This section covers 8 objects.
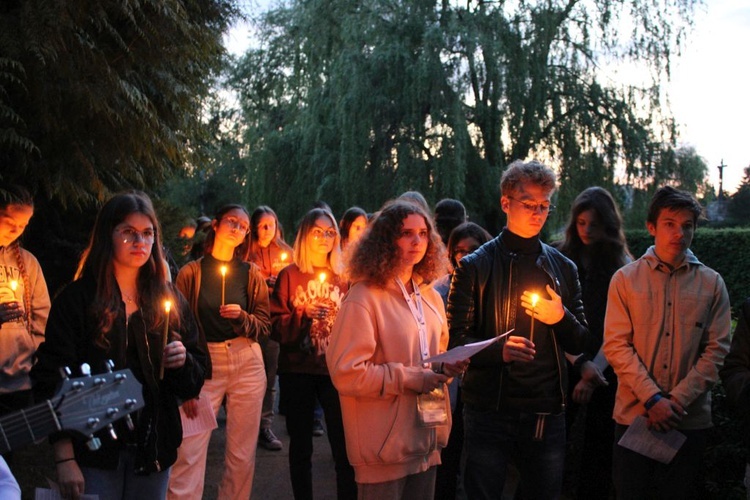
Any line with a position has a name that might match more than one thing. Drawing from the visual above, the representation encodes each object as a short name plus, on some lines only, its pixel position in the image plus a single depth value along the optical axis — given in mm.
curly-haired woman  3104
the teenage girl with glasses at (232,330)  4543
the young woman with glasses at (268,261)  6746
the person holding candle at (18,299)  4289
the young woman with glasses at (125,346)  2787
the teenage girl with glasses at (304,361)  4586
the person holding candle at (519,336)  3396
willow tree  14680
